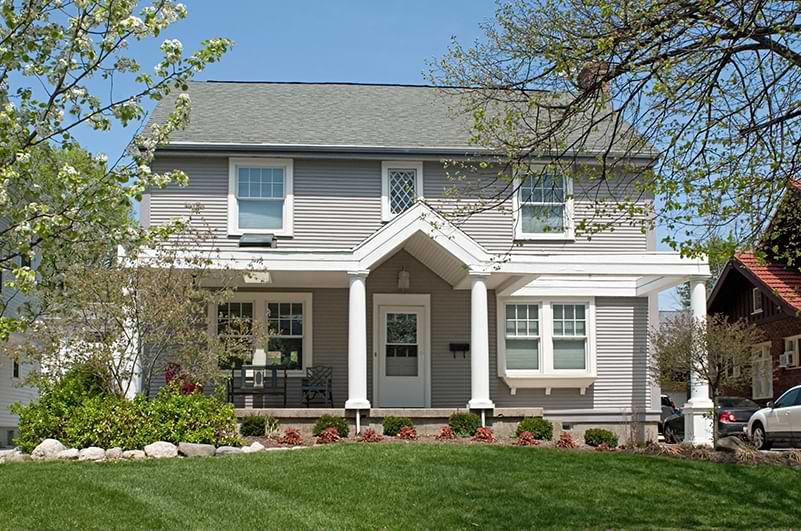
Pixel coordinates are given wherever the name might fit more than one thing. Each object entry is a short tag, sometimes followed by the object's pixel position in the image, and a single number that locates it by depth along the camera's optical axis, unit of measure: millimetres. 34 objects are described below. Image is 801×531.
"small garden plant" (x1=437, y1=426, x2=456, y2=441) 16625
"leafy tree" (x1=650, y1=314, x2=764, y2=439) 17234
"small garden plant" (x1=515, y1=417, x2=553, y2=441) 16891
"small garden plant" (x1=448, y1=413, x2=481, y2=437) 17031
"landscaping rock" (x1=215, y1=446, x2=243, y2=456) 14680
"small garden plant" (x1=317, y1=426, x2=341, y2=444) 16328
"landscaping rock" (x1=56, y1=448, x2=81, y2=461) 14070
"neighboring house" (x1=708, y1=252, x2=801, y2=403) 29781
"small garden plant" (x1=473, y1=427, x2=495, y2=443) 16656
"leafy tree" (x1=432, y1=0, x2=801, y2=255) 8070
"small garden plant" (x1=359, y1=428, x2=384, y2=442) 16391
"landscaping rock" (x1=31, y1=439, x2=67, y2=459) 14195
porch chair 19133
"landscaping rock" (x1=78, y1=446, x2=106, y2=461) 14094
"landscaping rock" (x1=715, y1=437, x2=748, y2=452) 15172
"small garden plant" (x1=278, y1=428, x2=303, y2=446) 16203
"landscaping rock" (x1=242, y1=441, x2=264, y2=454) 14844
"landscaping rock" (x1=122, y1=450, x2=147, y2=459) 14238
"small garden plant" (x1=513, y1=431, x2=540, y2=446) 16406
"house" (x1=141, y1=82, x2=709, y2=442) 20000
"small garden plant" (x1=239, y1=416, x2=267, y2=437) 16578
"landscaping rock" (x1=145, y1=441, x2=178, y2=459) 14289
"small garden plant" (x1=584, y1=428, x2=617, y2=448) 17297
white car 19423
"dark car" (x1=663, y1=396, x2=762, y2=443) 22156
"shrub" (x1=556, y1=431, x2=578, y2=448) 16344
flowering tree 6145
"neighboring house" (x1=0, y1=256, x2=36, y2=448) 24469
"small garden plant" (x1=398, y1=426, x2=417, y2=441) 16578
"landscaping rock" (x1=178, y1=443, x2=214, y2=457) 14469
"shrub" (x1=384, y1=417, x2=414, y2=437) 16906
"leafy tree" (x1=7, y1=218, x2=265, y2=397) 15094
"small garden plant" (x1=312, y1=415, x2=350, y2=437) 16781
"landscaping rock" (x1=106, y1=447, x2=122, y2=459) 14203
